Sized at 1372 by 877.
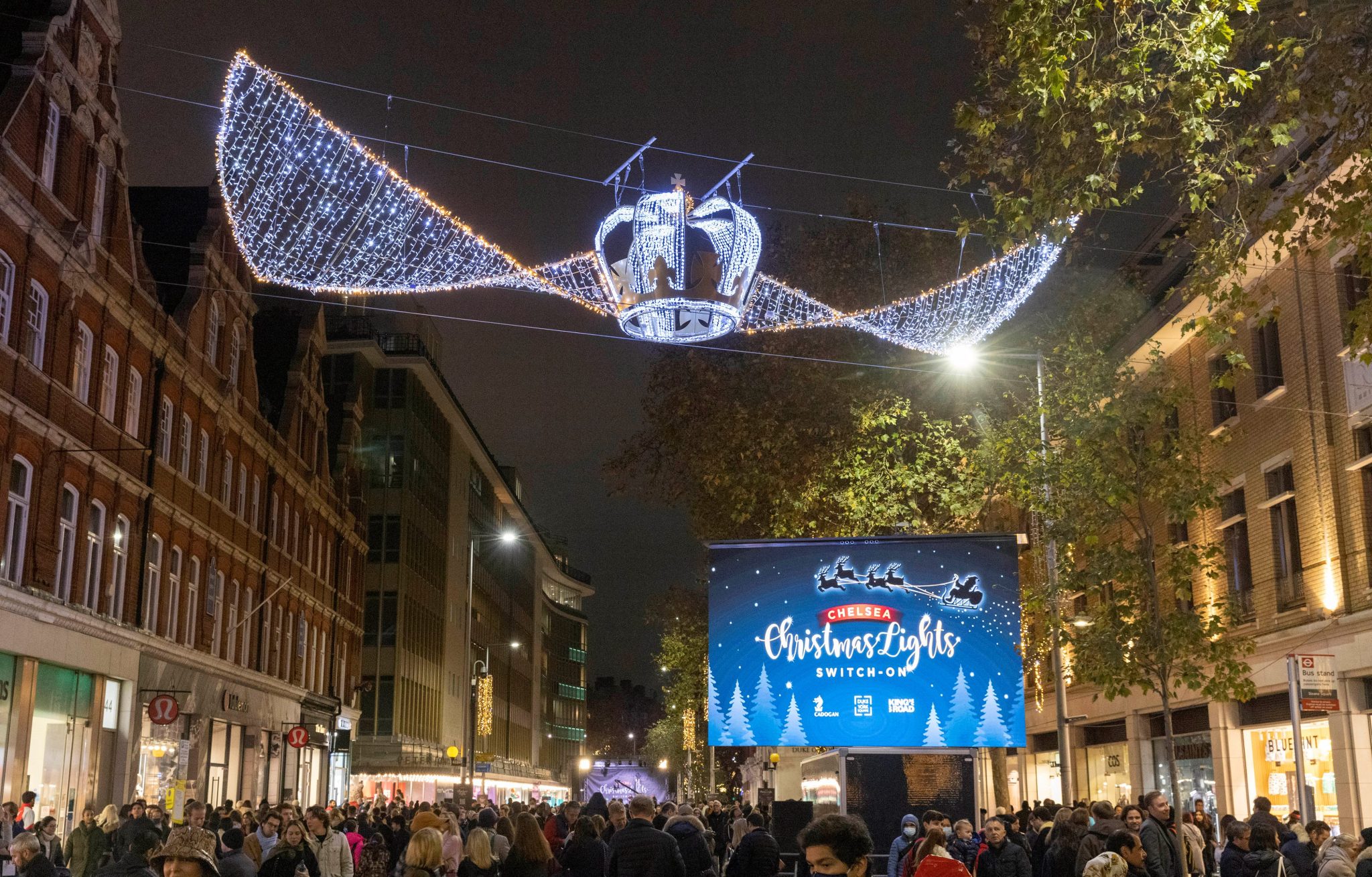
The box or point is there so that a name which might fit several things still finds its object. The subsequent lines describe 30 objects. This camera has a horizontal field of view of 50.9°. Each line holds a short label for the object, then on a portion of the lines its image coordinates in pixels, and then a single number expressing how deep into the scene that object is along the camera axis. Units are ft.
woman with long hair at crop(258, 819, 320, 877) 37.35
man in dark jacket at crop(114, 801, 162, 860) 56.90
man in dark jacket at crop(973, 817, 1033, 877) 45.57
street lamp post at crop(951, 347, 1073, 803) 68.90
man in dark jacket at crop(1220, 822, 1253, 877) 40.04
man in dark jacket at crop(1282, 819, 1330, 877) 42.57
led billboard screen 64.28
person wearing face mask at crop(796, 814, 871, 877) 18.10
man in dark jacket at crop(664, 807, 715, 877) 42.88
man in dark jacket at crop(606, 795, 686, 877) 36.52
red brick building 76.79
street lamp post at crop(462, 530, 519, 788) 148.15
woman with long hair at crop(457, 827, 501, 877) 36.63
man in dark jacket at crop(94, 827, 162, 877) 22.24
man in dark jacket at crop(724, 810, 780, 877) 44.83
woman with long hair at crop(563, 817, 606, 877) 42.19
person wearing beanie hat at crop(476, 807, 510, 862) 55.58
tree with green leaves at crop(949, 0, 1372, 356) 33.65
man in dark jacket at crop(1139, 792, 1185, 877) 39.27
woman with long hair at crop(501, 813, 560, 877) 36.35
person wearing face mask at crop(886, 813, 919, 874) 51.70
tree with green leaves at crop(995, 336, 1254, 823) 58.80
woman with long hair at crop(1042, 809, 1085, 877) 41.34
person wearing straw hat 20.49
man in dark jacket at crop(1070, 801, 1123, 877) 39.55
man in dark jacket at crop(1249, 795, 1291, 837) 40.52
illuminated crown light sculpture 51.26
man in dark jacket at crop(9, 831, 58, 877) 37.04
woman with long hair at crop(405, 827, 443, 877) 29.07
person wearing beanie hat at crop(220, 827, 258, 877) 29.73
